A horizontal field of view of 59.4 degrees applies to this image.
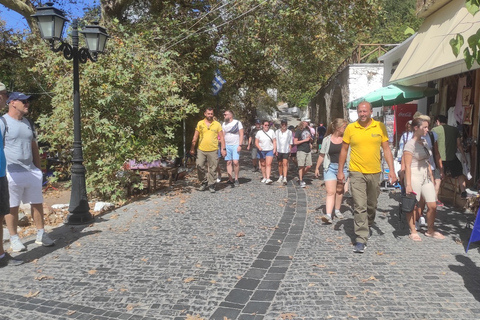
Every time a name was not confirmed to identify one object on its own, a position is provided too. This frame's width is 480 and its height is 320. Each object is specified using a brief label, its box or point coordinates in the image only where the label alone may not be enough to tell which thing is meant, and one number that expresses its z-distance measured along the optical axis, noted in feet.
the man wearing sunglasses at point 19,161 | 16.61
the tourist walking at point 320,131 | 80.53
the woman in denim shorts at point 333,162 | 22.62
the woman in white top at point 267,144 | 35.86
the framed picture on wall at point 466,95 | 26.88
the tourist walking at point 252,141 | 46.19
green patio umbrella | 32.04
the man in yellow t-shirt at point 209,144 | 31.48
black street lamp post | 21.95
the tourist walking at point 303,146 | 34.45
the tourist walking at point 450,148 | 24.53
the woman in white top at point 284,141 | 35.04
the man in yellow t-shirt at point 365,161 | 17.60
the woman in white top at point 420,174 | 19.06
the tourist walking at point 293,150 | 37.78
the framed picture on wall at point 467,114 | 26.48
